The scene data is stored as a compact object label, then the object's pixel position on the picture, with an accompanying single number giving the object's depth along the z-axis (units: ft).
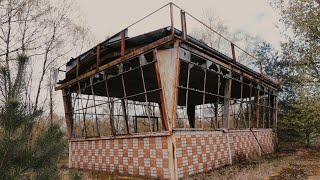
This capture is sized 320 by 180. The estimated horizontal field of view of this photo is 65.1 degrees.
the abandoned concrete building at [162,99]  22.39
